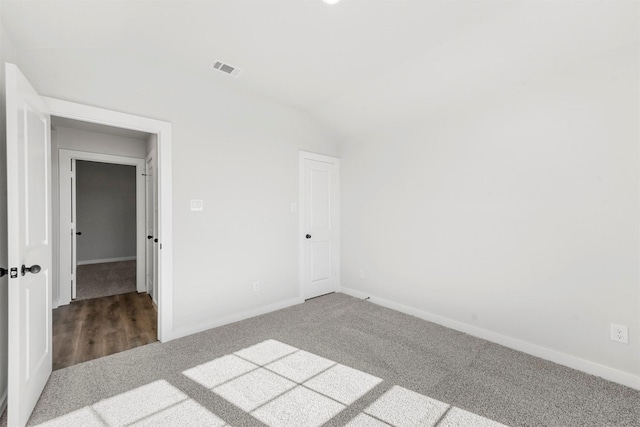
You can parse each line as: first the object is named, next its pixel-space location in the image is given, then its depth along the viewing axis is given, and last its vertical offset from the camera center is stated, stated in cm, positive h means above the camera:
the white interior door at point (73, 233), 419 -26
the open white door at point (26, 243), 159 -17
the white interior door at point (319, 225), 404 -16
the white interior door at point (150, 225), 406 -15
